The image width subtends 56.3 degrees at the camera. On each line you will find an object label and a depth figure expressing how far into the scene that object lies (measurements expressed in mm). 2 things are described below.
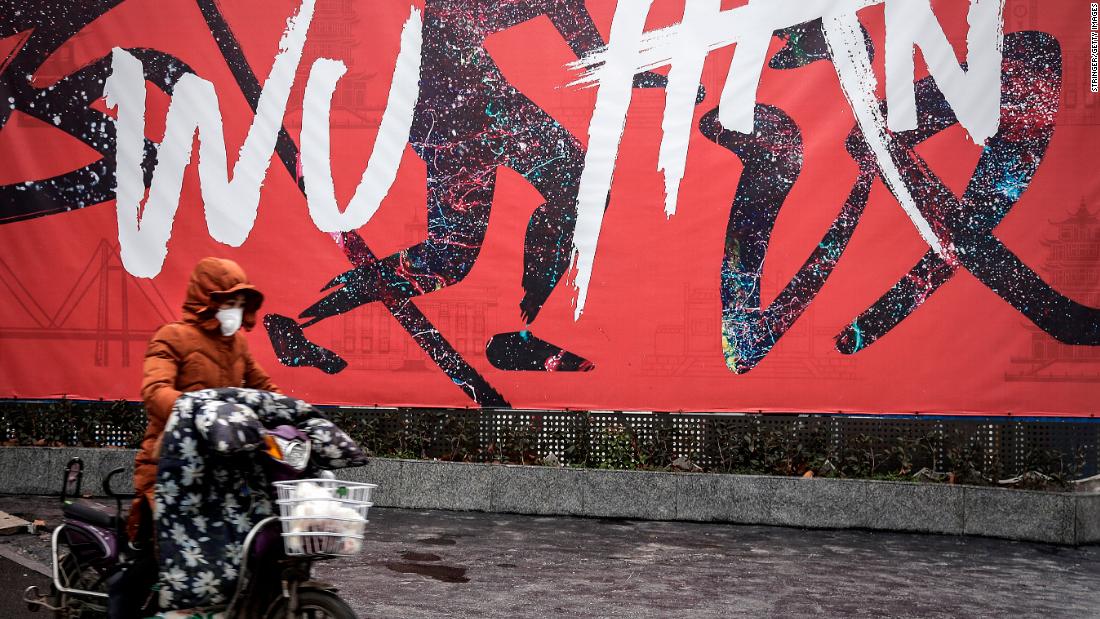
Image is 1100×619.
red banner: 8367
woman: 3973
